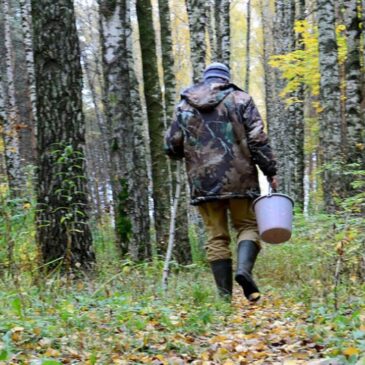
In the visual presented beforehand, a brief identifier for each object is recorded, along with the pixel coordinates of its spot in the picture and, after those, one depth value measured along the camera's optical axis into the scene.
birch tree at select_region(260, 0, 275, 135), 27.50
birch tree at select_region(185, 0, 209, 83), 10.66
